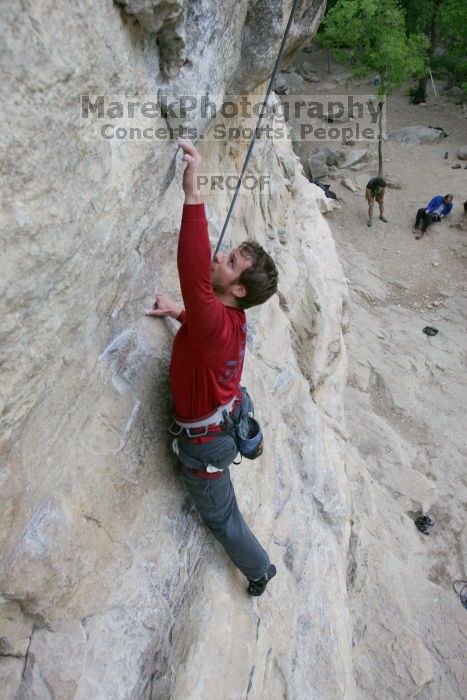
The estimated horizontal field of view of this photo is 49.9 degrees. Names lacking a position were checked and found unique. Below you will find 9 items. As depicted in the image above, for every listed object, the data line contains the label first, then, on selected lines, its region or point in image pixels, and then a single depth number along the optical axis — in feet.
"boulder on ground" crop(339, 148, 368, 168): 51.97
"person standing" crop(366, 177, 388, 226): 42.59
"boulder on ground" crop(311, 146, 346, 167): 51.65
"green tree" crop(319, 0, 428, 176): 41.24
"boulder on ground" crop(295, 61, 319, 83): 75.92
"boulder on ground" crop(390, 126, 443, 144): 56.90
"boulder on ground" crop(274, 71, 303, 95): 66.54
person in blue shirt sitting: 42.55
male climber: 6.75
